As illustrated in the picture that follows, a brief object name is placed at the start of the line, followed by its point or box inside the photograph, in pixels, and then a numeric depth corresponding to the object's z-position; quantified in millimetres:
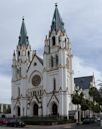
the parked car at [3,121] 67712
